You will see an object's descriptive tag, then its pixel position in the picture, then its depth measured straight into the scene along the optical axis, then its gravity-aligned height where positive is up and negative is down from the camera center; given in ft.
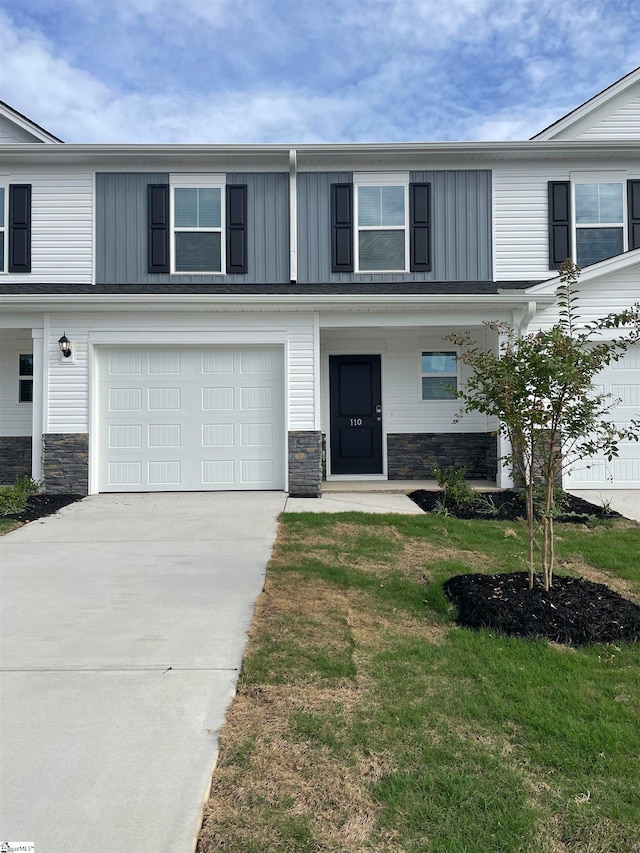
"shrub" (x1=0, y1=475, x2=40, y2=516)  23.75 -2.55
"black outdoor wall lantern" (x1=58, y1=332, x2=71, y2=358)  28.35 +4.59
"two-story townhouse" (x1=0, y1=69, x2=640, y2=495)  28.84 +7.61
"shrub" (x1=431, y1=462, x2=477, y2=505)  25.11 -2.36
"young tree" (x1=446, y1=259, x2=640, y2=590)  11.88 +0.91
